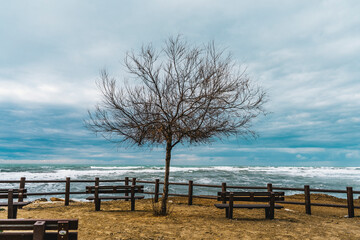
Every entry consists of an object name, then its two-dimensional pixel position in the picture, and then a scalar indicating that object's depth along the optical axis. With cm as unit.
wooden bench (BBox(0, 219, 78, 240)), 324
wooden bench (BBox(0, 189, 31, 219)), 752
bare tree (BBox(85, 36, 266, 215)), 775
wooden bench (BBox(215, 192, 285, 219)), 805
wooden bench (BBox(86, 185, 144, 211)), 907
